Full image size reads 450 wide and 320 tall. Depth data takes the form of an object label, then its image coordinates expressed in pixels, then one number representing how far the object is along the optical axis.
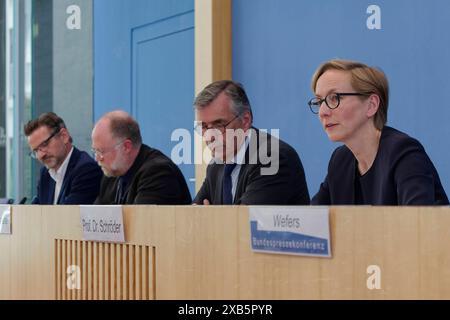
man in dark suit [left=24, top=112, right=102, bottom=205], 4.02
